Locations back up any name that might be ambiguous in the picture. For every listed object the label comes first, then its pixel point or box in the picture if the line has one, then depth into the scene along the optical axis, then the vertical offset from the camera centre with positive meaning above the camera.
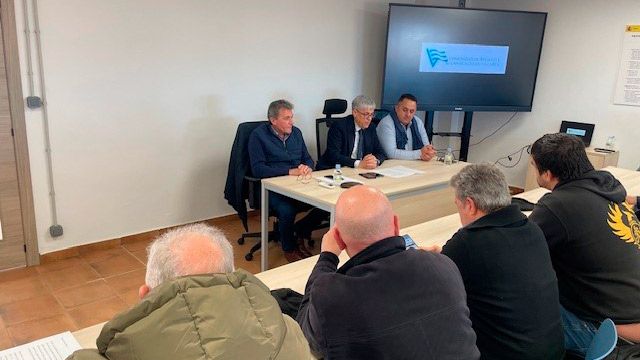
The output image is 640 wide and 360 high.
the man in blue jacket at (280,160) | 3.62 -0.78
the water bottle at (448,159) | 4.05 -0.76
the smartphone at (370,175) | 3.51 -0.80
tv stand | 5.62 -0.76
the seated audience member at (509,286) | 1.56 -0.67
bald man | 1.23 -0.61
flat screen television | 5.09 +0.06
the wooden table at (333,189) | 3.03 -0.82
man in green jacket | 0.87 -0.48
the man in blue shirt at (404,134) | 4.21 -0.63
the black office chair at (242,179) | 3.70 -0.93
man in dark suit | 4.04 -0.65
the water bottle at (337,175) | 3.33 -0.78
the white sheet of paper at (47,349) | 1.31 -0.80
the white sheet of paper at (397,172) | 3.59 -0.80
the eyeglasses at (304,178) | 3.35 -0.81
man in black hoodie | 1.88 -0.67
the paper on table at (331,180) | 3.28 -0.80
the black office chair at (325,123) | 4.22 -0.55
